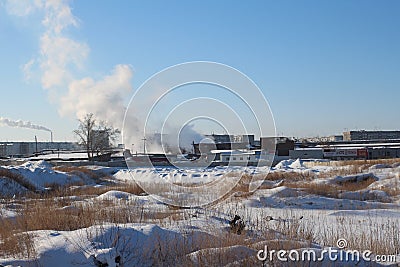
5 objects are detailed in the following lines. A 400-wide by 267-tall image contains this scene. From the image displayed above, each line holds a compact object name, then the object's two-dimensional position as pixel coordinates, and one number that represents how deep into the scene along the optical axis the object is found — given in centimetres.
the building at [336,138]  15012
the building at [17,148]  10719
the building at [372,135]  13288
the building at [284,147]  6784
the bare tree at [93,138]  7981
